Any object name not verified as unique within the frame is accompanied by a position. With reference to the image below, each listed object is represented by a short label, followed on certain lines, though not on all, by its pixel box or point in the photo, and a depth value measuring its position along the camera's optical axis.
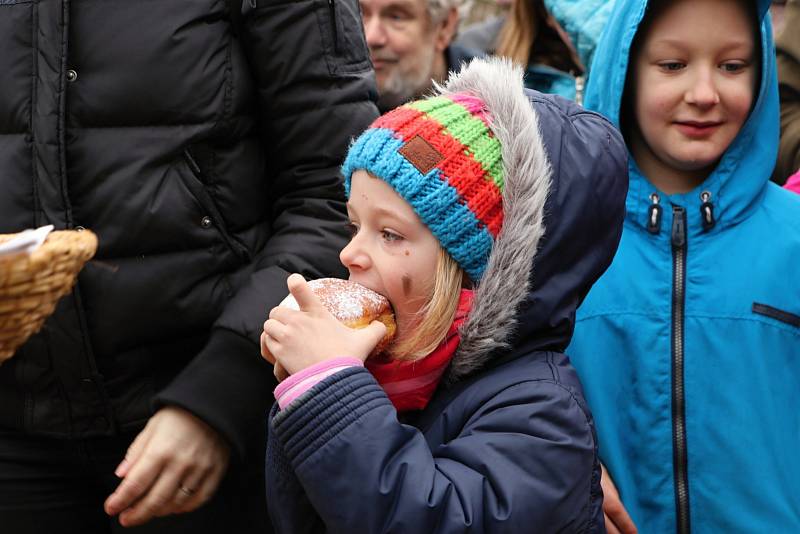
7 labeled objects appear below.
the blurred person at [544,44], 3.72
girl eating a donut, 1.48
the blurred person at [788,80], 3.04
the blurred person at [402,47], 3.66
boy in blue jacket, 2.21
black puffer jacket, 1.82
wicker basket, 1.35
